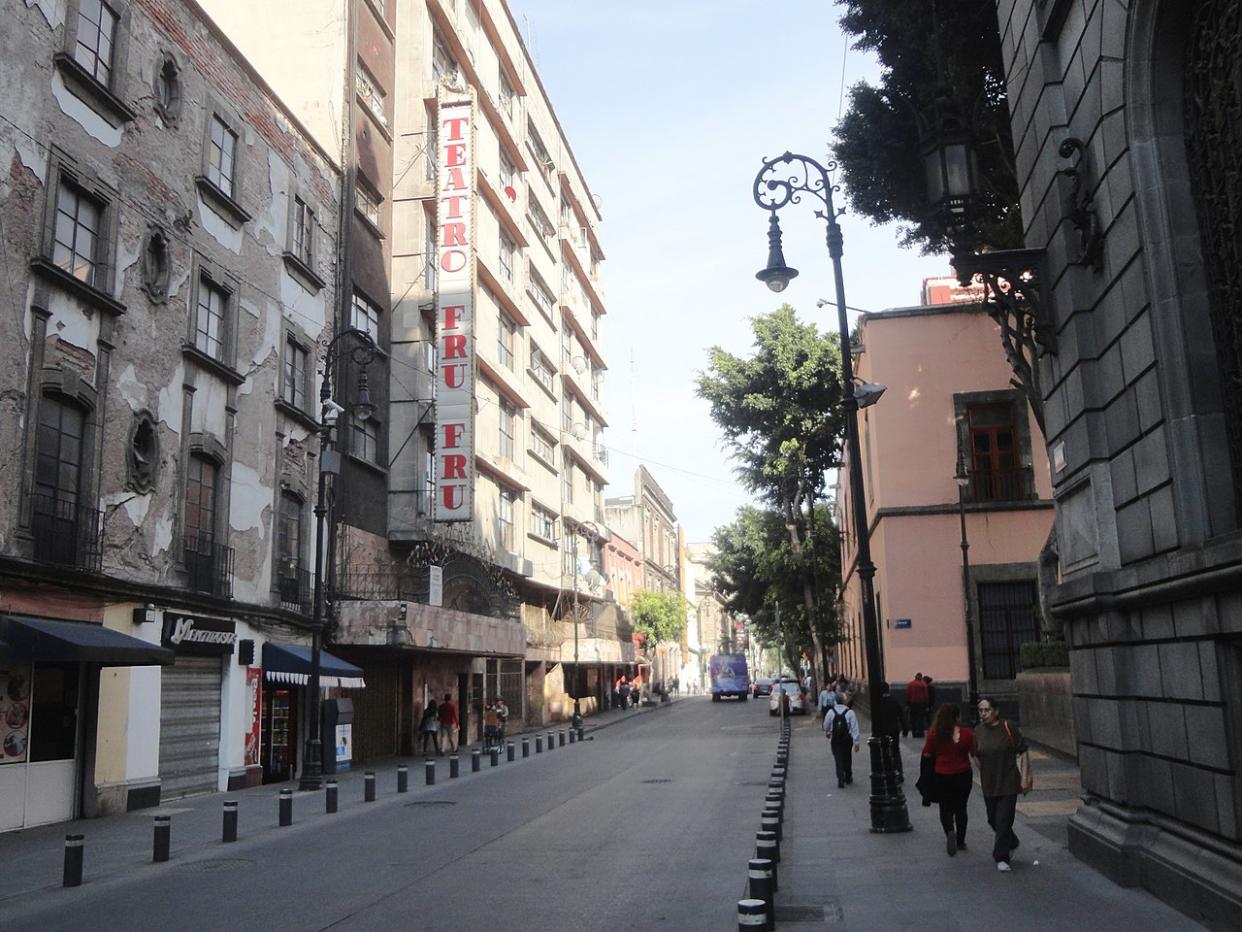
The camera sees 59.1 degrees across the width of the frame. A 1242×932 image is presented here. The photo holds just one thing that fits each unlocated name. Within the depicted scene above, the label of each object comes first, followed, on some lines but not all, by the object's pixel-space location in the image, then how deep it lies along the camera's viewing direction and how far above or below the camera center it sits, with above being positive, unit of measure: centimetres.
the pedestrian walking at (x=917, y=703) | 2605 -100
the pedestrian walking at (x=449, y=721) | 3012 -128
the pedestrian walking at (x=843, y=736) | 1753 -117
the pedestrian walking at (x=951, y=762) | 1086 -100
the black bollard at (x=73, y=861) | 1066 -169
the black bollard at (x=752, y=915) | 642 -146
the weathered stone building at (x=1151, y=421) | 751 +179
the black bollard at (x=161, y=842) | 1217 -175
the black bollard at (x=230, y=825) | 1362 -177
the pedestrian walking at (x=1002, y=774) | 985 -104
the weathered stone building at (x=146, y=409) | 1509 +448
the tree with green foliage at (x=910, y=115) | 1950 +1036
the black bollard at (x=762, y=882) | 732 -144
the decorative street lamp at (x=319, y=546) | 1941 +237
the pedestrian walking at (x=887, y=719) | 1298 -69
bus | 7150 -80
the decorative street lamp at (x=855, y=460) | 1268 +245
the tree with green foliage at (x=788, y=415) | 4569 +1040
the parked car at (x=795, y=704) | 4600 -168
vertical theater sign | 2809 +954
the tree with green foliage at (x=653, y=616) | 6844 +318
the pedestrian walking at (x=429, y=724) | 2913 -129
